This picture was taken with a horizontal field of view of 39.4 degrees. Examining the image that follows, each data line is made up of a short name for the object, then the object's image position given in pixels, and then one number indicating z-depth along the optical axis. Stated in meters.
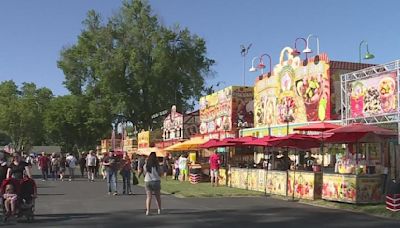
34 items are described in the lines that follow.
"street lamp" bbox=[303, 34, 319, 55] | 24.98
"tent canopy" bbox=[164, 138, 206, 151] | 32.73
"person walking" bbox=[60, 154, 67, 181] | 32.03
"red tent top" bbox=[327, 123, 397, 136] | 17.00
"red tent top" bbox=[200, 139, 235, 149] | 25.85
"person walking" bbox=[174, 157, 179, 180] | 32.78
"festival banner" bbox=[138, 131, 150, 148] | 53.70
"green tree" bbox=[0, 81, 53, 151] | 76.12
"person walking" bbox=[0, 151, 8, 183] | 14.03
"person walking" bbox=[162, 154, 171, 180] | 33.63
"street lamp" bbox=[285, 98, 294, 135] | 27.05
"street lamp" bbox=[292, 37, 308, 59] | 26.70
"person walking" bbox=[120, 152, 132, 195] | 20.53
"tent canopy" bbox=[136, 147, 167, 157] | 40.54
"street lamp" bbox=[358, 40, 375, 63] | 23.05
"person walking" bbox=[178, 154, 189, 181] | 31.62
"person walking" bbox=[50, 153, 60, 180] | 32.28
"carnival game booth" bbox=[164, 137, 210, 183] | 29.31
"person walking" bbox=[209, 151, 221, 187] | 25.44
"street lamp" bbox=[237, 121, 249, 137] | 33.85
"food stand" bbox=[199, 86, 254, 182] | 34.03
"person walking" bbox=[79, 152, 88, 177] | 35.59
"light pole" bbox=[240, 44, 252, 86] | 36.50
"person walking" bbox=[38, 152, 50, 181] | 31.23
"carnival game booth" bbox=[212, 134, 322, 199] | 18.34
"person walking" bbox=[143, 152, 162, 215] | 13.92
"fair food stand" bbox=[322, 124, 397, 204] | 16.33
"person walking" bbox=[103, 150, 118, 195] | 20.31
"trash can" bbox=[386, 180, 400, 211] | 14.54
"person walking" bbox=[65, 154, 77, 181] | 32.41
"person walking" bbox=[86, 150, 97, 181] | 30.91
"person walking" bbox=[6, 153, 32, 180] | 13.03
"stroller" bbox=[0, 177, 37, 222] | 12.63
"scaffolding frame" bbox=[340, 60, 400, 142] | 18.41
